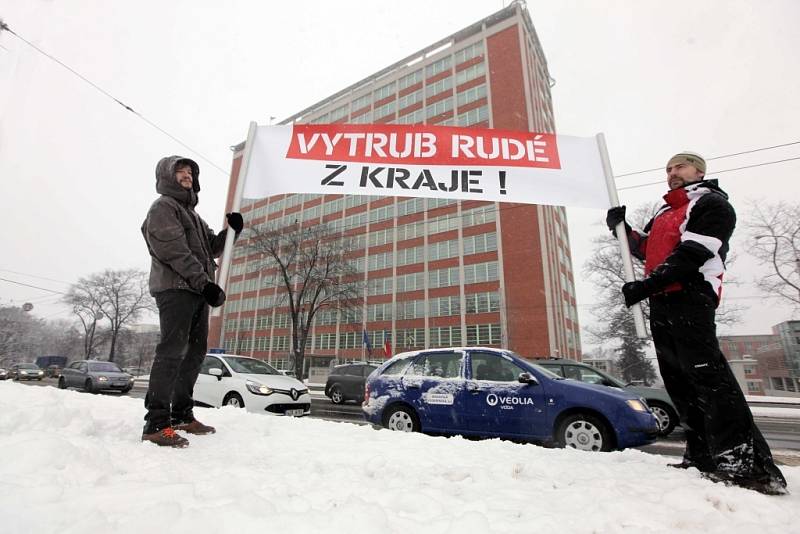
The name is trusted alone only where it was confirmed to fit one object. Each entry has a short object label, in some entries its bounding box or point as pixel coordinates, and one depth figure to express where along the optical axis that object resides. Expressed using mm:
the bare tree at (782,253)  21938
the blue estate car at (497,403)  4848
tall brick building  38250
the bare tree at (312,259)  26953
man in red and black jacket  2219
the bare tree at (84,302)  41438
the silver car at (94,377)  14297
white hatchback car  7418
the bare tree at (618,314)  27219
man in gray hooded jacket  2814
